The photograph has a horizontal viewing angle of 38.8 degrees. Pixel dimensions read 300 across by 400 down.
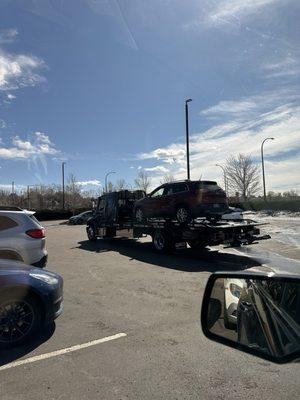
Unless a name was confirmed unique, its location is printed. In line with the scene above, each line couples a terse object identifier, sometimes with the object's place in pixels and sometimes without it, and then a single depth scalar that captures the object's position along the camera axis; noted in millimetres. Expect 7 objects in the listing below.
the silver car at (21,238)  9242
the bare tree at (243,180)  75375
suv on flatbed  14085
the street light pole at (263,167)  55206
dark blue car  5344
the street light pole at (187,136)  22203
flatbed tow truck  13180
